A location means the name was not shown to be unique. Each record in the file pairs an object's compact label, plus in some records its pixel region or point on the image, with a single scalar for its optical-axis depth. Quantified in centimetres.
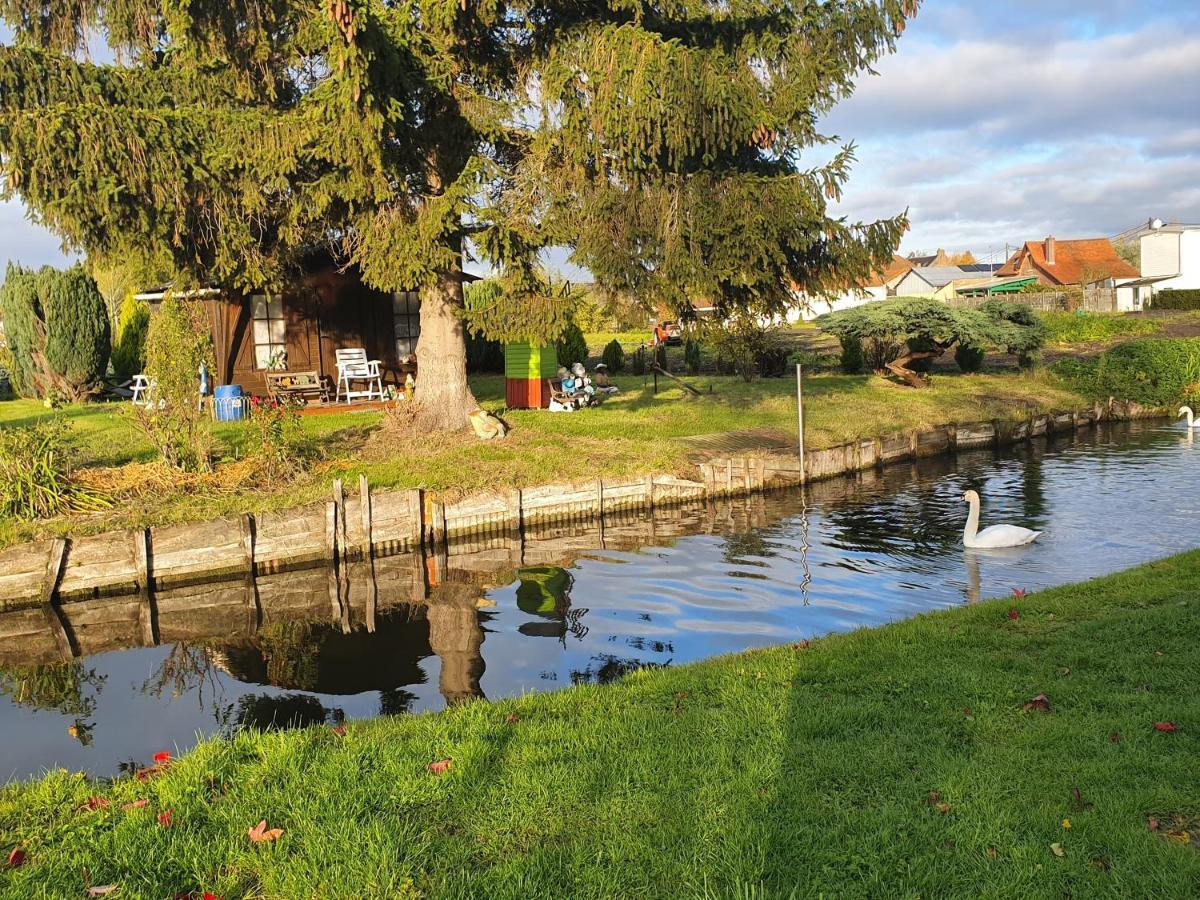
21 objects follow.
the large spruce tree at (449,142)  1359
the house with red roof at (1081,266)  6825
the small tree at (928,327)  2627
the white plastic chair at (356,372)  2134
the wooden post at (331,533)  1254
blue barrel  1833
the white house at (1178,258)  6775
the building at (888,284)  7075
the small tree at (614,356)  3072
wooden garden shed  2166
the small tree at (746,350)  2584
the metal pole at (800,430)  1708
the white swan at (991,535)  1201
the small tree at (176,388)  1310
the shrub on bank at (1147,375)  2588
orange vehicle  3399
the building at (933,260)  11181
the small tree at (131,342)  2695
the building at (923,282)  7981
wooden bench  2133
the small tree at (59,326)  2284
